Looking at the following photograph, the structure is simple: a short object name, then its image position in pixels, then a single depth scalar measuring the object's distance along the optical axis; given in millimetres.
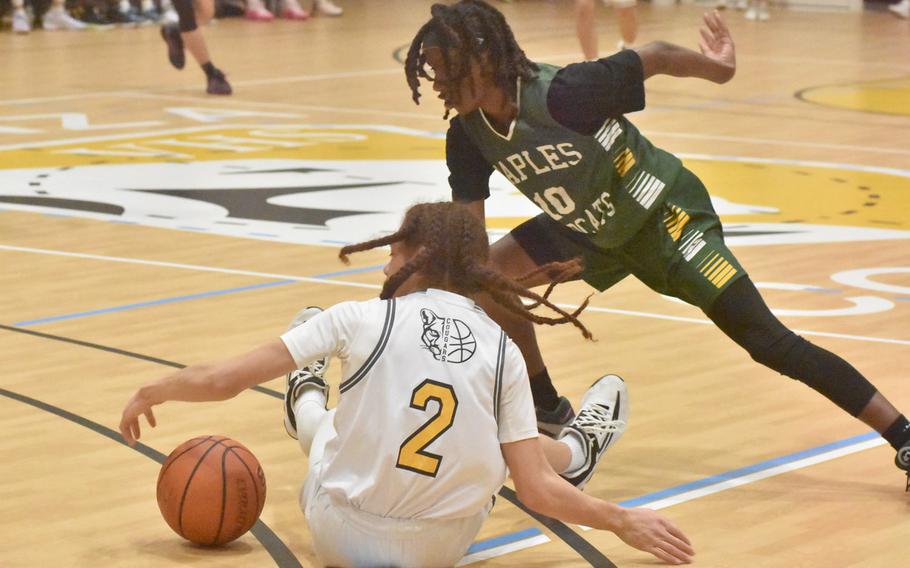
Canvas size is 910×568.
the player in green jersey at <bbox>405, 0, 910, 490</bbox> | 4367
